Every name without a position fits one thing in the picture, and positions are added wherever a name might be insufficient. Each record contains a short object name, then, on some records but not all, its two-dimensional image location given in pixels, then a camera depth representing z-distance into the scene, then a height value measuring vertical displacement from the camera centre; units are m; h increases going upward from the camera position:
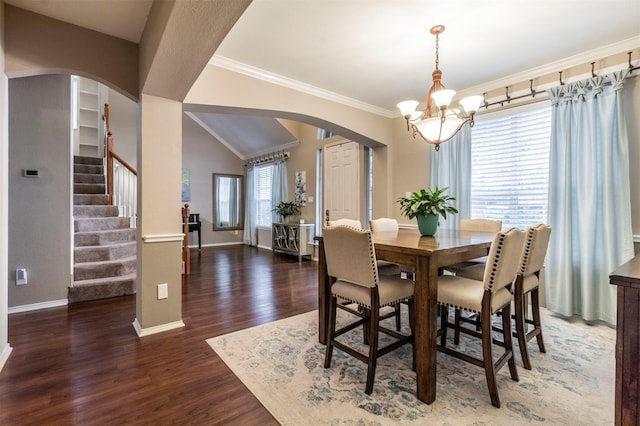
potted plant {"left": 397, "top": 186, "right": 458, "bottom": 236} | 2.39 +0.02
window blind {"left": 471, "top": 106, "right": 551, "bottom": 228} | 3.16 +0.53
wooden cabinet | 0.95 -0.46
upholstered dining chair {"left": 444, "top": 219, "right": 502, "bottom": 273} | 2.62 -0.16
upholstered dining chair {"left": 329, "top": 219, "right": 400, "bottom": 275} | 2.53 -0.49
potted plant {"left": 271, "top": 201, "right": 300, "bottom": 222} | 6.45 +0.09
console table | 5.95 -0.54
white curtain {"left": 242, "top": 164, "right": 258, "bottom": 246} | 7.95 -0.02
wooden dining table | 1.66 -0.35
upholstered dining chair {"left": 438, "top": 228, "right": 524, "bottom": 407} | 1.64 -0.50
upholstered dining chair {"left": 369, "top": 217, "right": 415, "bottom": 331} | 2.55 -0.46
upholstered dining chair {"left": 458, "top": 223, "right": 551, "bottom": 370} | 1.98 -0.50
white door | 5.08 +0.59
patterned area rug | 1.55 -1.07
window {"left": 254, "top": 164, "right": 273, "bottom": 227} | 7.48 +0.50
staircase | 3.52 -0.43
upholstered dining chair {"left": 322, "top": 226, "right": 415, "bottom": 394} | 1.75 -0.47
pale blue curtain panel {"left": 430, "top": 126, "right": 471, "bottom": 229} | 3.62 +0.53
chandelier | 2.25 +0.82
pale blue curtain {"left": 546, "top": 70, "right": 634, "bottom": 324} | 2.62 +0.14
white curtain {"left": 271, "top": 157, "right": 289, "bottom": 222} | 6.79 +0.70
